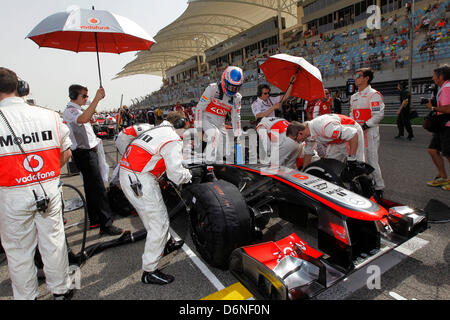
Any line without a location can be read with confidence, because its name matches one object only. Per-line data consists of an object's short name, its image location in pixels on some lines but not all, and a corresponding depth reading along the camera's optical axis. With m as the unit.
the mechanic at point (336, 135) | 3.35
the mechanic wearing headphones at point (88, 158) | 3.57
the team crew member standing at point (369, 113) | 4.08
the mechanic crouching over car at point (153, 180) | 2.46
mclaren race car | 2.04
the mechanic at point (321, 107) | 8.13
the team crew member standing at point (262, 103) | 5.33
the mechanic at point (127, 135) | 3.50
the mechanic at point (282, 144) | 4.05
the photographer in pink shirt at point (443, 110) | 4.05
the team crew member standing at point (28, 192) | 2.07
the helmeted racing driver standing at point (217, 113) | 4.40
